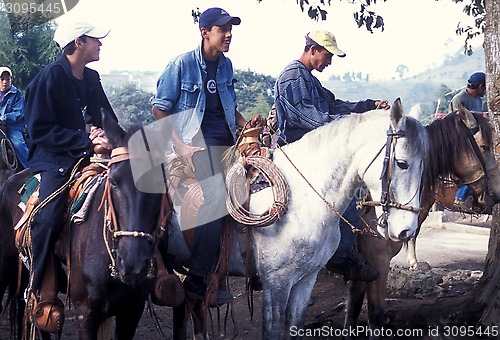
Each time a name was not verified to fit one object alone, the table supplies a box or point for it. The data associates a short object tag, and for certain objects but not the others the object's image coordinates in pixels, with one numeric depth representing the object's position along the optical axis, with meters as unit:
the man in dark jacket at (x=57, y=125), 4.35
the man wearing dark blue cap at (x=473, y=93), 8.98
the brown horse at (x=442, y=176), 5.91
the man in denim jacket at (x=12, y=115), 8.86
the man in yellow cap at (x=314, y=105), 5.29
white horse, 4.49
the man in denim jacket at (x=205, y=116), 4.62
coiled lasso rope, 4.53
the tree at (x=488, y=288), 5.75
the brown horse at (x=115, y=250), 3.71
